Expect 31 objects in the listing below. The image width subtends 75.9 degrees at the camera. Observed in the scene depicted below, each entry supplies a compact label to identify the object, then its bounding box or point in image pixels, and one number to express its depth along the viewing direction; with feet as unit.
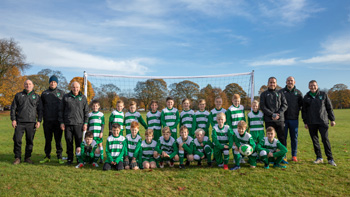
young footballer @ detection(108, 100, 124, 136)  19.75
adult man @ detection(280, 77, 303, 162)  19.06
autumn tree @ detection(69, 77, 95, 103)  119.31
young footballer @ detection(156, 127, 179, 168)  17.44
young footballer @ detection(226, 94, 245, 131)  19.01
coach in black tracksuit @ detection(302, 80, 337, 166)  18.16
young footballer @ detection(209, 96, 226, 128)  19.56
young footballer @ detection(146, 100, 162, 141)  20.18
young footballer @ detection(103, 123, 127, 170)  17.03
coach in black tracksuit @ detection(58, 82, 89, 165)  18.48
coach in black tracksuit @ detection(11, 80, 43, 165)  18.86
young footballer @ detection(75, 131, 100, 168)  17.94
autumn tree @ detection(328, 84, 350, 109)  195.72
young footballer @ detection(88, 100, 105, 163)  19.33
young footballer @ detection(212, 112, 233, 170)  17.15
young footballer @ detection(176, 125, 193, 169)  17.26
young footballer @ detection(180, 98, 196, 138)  20.02
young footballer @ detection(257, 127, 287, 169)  16.60
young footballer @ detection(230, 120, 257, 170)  16.87
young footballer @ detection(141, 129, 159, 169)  17.70
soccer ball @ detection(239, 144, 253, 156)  16.53
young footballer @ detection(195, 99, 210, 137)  20.16
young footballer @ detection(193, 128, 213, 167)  17.65
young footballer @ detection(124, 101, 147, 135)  20.18
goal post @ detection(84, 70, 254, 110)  27.68
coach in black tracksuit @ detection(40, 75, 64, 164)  19.32
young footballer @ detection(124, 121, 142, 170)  17.32
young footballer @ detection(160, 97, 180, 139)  19.83
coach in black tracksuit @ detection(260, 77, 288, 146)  18.30
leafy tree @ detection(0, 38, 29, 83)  108.27
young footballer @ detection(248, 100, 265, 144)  18.39
